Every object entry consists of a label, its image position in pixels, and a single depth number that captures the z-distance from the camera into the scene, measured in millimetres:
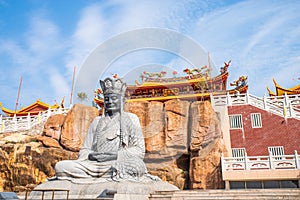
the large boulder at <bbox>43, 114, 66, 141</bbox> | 17031
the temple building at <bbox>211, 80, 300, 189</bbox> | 13297
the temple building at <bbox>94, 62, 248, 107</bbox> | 21953
